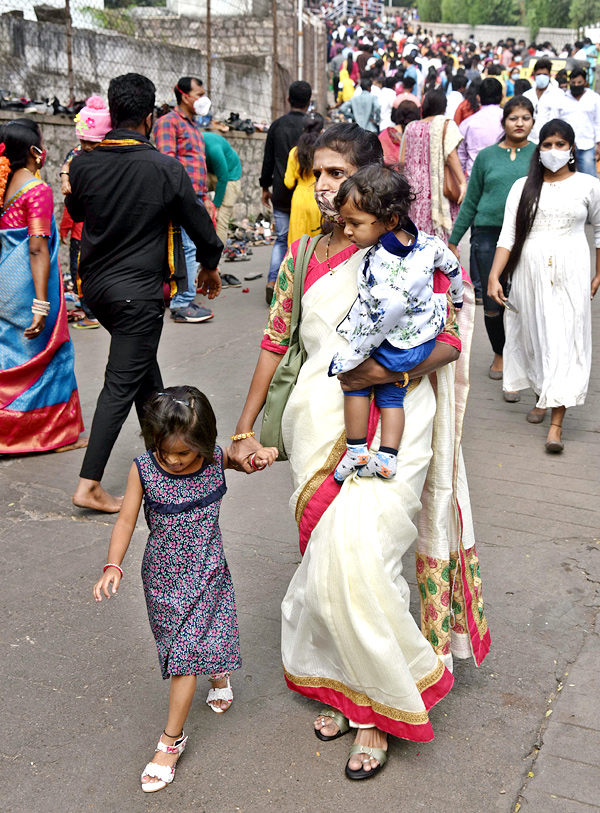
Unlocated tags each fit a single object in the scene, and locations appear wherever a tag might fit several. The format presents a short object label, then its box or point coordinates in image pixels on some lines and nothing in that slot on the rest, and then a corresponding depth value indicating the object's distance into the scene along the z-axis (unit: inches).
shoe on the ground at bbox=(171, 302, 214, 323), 331.3
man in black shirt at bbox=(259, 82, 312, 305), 322.7
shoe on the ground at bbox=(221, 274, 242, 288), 392.2
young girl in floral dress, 97.0
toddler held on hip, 90.7
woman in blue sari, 189.5
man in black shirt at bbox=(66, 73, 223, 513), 164.9
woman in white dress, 201.5
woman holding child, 94.6
